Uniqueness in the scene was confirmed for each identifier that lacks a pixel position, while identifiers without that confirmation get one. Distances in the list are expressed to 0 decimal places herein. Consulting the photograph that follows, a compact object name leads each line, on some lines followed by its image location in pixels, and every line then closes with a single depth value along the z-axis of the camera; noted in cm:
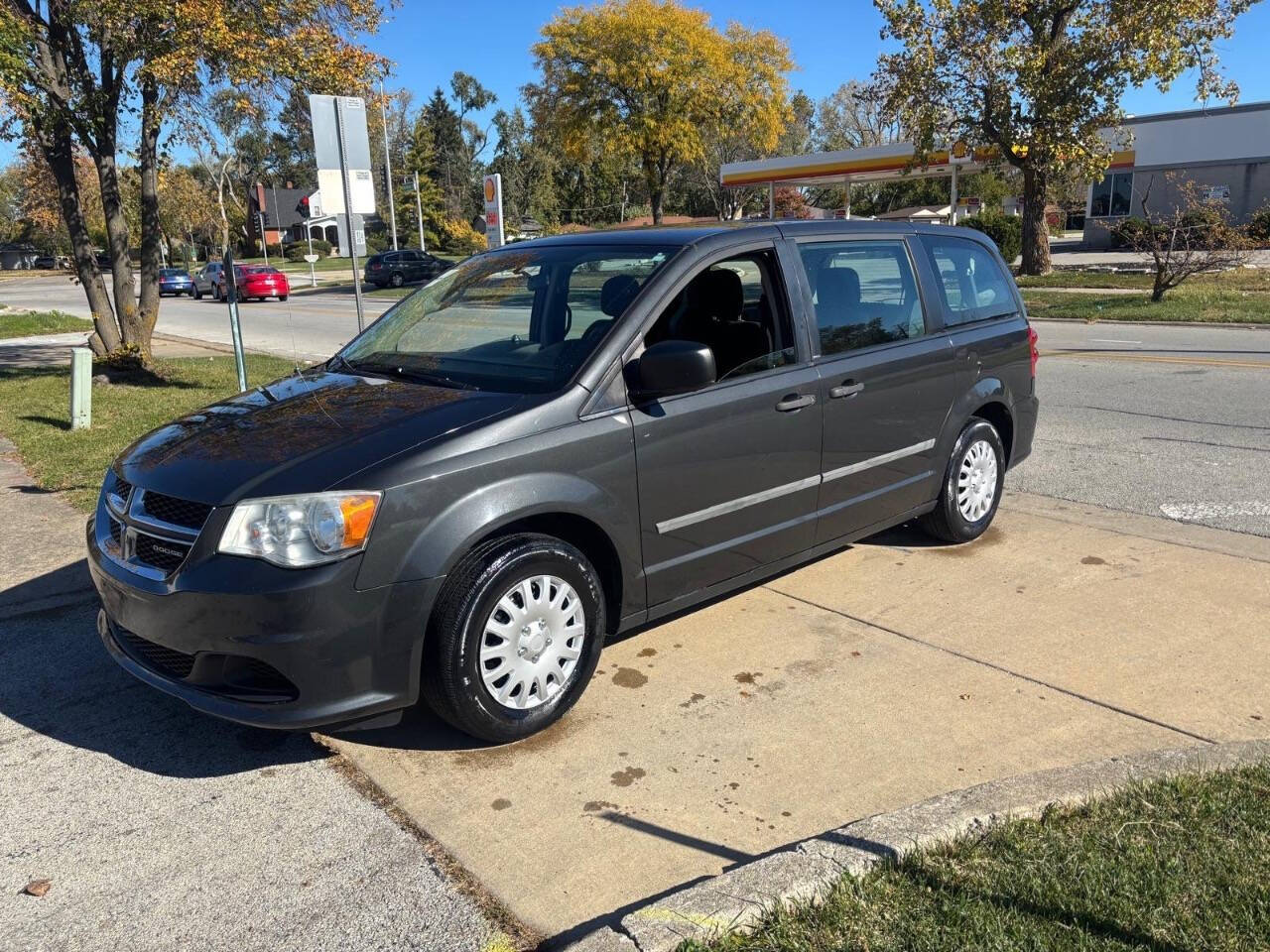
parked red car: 3569
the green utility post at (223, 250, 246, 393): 875
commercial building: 4106
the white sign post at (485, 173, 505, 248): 2461
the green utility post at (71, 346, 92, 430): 934
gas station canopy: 3303
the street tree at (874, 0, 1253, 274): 2277
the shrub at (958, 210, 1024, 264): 3312
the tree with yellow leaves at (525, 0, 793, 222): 3788
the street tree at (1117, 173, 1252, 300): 1998
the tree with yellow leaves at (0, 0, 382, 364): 1009
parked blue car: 4372
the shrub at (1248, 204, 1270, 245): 3775
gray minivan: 329
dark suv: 4209
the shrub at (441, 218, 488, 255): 6389
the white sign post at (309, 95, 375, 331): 915
